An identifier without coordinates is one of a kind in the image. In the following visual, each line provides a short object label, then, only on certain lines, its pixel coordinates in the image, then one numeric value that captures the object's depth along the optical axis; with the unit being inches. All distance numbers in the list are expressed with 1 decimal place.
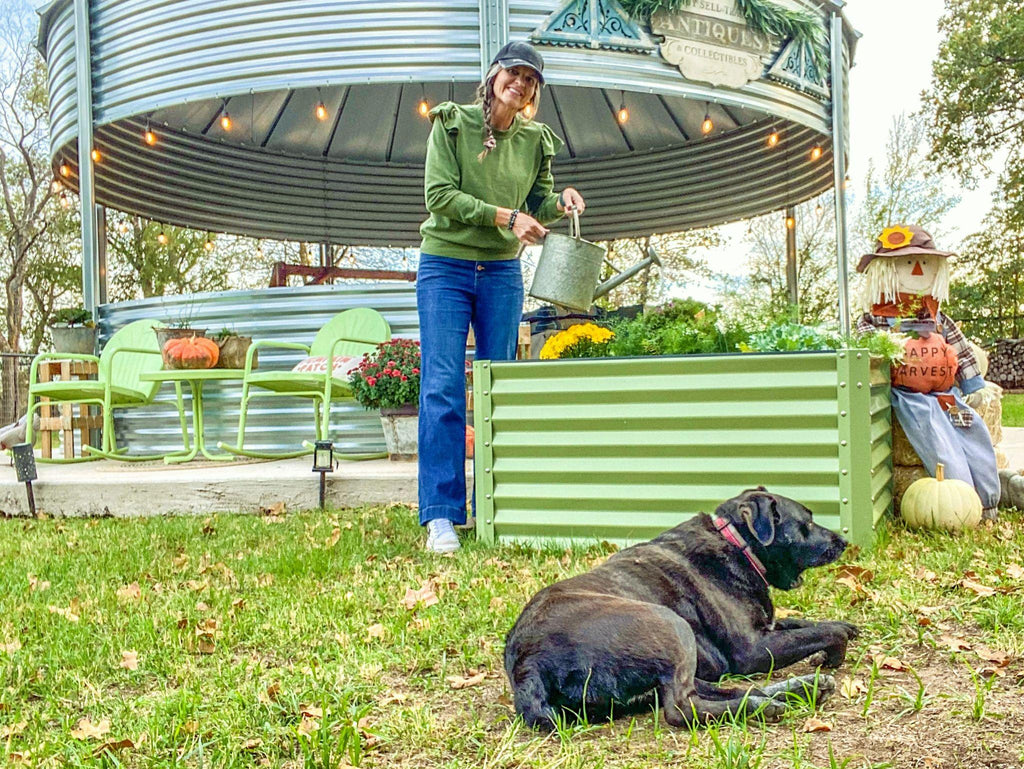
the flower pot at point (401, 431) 223.3
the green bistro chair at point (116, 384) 234.5
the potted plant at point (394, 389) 214.4
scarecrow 151.2
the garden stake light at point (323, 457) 180.7
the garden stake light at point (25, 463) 191.2
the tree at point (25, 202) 773.3
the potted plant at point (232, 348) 239.9
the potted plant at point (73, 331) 277.0
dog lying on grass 67.0
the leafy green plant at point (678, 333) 138.1
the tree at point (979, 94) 713.0
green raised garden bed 123.5
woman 137.9
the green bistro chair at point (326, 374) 224.7
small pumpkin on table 229.3
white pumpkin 141.5
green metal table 225.5
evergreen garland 295.7
